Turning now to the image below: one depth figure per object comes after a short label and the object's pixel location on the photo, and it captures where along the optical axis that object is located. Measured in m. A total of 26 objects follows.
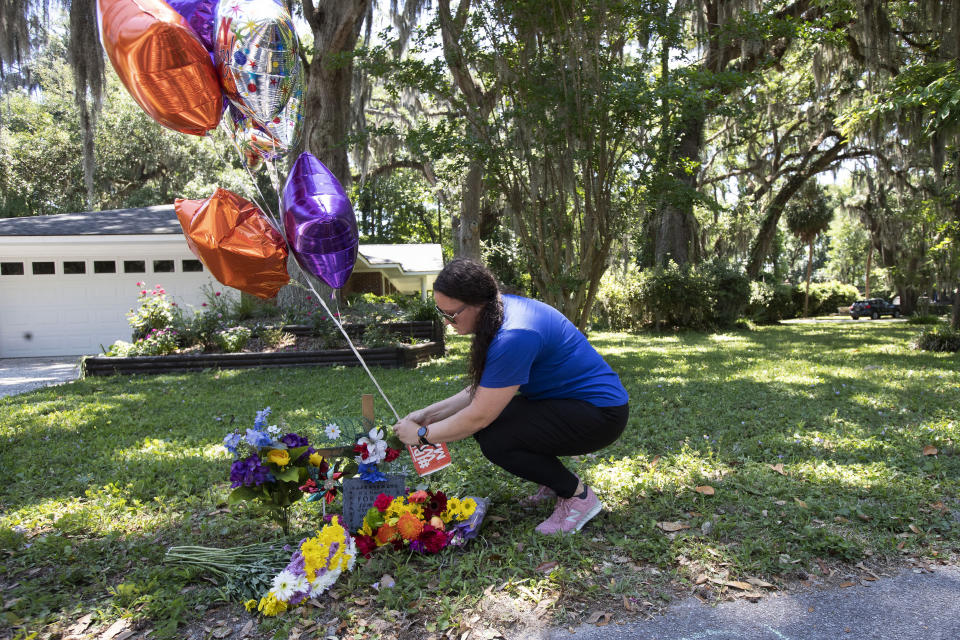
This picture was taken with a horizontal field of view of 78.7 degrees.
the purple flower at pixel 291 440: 2.55
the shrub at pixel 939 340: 9.32
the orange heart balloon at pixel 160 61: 2.57
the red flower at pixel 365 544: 2.48
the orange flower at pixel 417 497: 2.60
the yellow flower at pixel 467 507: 2.61
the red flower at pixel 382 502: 2.54
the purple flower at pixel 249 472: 2.39
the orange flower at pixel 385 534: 2.48
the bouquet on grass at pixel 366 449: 2.52
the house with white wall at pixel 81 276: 11.46
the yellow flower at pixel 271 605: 2.14
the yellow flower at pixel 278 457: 2.42
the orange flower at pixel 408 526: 2.47
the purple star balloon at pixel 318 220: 2.87
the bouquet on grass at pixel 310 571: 2.17
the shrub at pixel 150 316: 8.89
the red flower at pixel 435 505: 2.62
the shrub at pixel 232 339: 8.68
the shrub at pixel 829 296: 28.64
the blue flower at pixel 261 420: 2.46
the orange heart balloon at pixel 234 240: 2.79
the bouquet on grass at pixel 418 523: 2.49
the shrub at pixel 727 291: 14.49
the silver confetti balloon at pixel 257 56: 2.76
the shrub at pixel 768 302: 17.03
